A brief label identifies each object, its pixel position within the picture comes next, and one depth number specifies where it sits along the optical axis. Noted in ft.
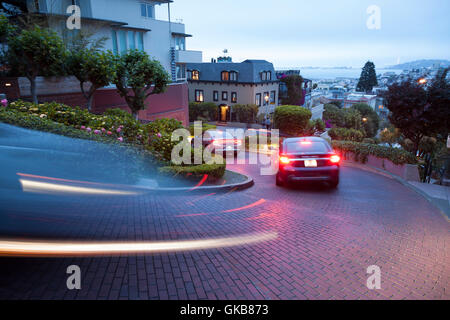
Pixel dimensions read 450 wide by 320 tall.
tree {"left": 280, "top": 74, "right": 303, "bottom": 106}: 162.09
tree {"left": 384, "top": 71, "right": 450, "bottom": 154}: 43.98
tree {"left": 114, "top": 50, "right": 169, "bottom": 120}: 53.88
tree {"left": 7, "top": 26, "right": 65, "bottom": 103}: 38.99
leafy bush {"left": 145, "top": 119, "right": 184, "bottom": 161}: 35.95
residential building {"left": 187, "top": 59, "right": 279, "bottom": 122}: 142.61
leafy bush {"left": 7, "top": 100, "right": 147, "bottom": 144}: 32.32
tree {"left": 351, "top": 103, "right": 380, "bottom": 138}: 191.01
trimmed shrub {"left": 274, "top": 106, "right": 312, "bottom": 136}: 110.63
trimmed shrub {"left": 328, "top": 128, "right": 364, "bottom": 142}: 111.96
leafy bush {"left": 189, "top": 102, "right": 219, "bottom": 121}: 143.53
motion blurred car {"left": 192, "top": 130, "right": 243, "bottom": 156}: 51.90
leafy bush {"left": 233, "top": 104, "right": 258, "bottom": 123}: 138.21
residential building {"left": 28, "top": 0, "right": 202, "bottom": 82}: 62.44
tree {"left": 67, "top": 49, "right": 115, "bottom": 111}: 44.80
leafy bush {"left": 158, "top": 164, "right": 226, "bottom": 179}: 30.45
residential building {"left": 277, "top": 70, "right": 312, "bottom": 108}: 163.94
